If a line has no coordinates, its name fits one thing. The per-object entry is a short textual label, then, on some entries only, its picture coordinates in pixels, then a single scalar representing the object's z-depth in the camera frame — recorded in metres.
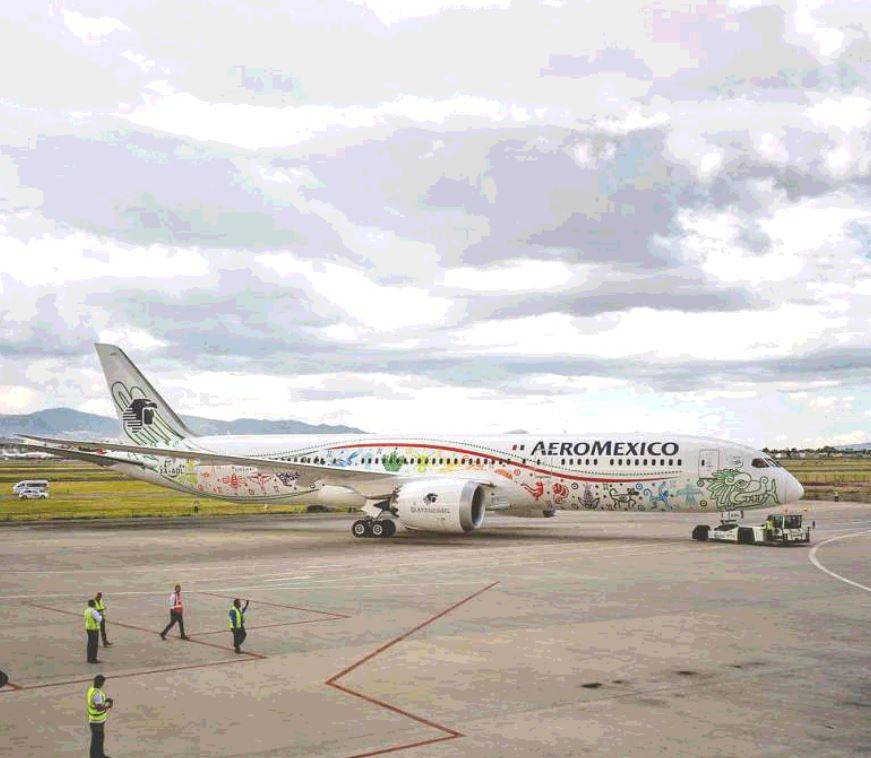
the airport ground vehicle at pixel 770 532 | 40.28
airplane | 41.09
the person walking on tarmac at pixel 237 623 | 18.81
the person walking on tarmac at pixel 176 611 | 20.28
